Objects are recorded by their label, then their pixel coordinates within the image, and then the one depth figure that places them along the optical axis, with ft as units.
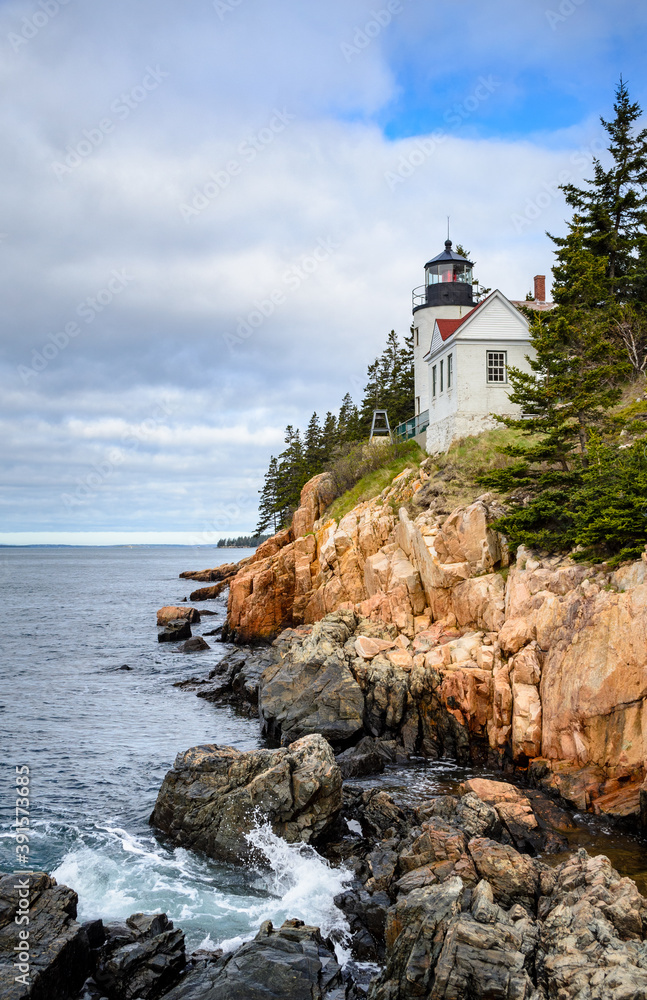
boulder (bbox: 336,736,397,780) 57.98
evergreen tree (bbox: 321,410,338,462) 196.03
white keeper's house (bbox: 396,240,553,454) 101.86
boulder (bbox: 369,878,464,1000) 28.76
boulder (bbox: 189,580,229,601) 215.72
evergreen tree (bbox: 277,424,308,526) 199.00
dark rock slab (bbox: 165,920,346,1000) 30.45
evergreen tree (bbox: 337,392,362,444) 173.17
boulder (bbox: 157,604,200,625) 149.79
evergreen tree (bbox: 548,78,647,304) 100.94
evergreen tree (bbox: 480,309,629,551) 67.82
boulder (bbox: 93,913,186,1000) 31.73
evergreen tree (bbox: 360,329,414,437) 159.74
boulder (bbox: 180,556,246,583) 268.48
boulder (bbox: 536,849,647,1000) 25.93
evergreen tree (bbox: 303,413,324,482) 196.54
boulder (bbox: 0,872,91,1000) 29.60
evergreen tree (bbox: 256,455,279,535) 253.24
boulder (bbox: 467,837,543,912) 34.37
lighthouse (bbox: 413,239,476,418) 124.06
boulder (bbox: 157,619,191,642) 135.74
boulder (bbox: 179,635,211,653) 123.54
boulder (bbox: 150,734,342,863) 45.91
